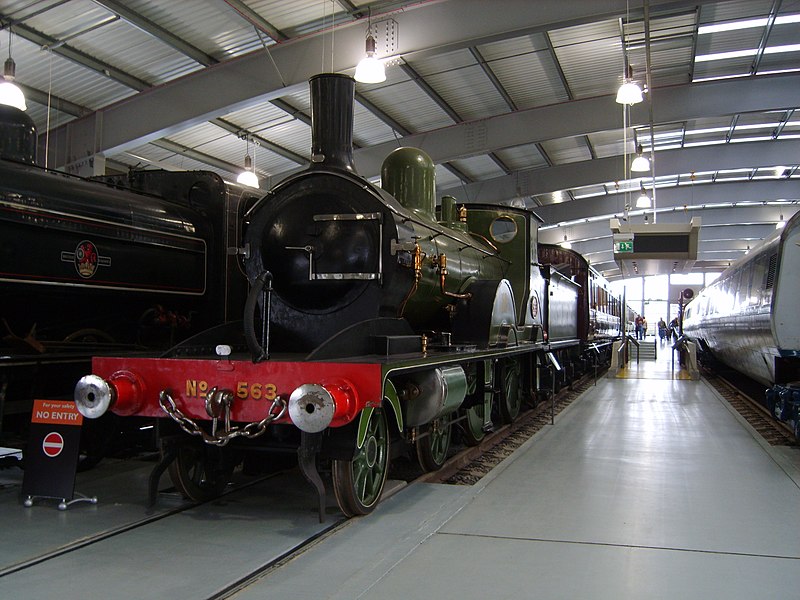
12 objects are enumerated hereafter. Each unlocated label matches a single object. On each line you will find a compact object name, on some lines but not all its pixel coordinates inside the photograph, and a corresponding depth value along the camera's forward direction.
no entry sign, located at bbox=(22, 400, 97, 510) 4.49
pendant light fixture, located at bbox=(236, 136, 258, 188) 12.57
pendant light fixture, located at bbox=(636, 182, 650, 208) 17.50
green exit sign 11.84
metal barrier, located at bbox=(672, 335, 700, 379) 16.06
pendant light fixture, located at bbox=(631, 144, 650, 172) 13.63
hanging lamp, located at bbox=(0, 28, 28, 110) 7.45
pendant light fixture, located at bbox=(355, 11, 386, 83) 8.27
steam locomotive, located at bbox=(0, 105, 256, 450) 4.88
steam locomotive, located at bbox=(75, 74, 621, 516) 4.00
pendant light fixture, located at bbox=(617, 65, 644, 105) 9.28
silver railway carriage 7.11
